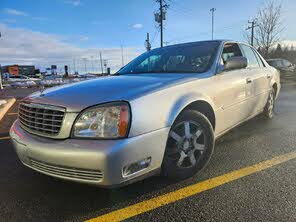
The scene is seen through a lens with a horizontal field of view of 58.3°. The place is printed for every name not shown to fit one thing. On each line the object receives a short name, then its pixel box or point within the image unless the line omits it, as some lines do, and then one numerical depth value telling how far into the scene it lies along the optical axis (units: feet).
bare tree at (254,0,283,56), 72.10
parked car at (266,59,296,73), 66.09
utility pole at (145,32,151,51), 116.47
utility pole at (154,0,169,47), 93.64
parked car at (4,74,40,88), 73.03
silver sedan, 6.59
